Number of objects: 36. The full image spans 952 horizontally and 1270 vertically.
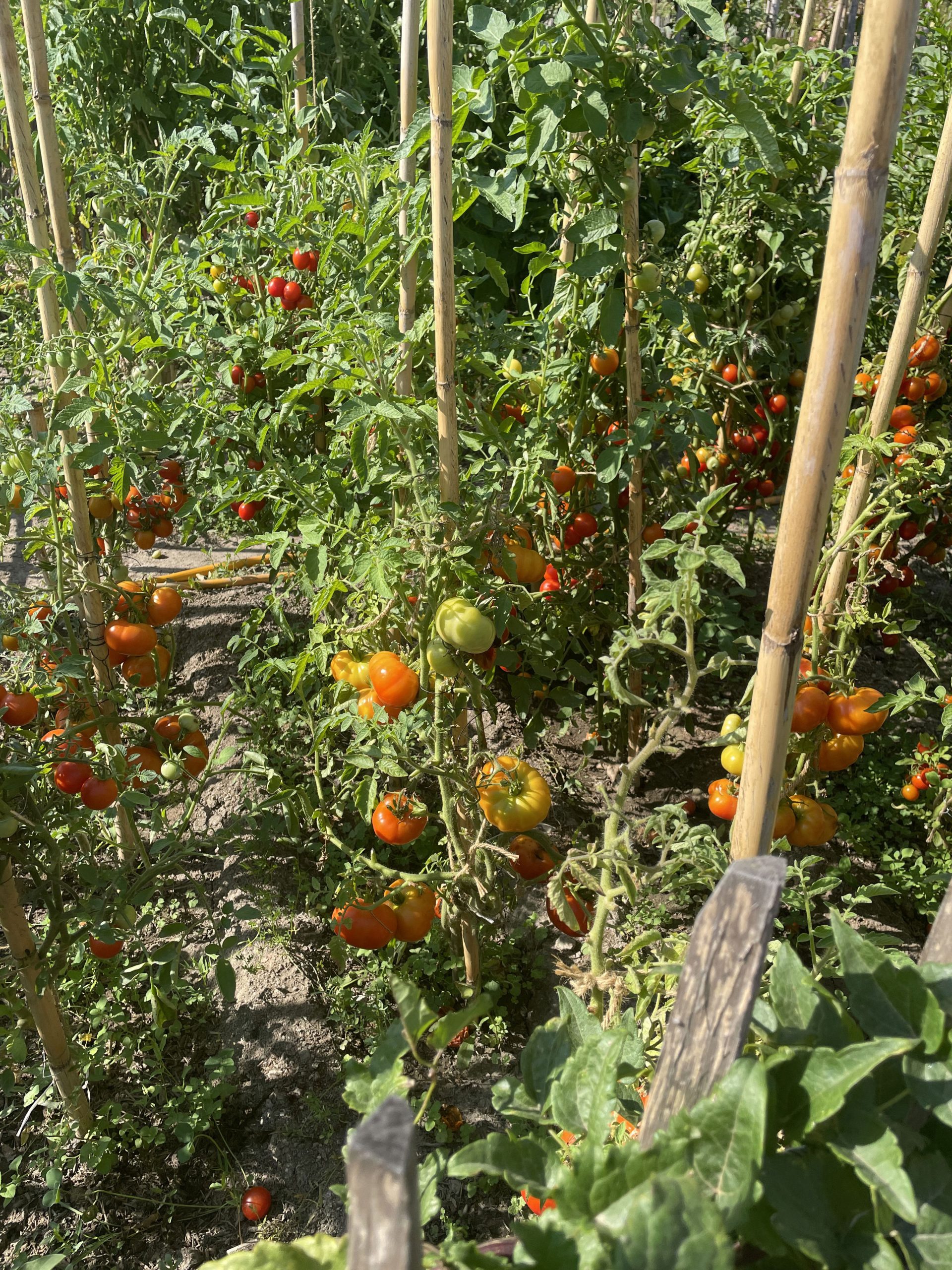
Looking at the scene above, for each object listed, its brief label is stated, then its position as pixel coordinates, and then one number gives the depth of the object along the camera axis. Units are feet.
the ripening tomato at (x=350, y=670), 5.18
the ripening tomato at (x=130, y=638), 5.57
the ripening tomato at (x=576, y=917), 4.89
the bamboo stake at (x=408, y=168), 4.36
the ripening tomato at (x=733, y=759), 4.54
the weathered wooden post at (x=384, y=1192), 1.54
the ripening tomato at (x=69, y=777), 4.74
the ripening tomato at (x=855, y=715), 4.89
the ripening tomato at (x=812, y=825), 5.22
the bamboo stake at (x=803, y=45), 6.64
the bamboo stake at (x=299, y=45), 6.44
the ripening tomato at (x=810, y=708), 4.89
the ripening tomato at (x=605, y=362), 6.00
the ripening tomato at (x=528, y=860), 5.39
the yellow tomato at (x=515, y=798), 4.99
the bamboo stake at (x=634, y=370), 5.29
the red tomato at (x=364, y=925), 5.00
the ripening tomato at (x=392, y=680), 4.72
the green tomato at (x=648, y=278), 5.33
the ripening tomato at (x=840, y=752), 5.28
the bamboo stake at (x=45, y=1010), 4.56
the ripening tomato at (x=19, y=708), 4.72
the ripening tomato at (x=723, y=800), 4.93
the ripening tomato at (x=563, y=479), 6.22
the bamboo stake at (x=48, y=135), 4.26
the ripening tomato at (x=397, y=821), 5.08
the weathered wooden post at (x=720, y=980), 2.10
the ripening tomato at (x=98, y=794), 4.71
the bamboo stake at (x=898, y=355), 4.86
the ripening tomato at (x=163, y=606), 5.97
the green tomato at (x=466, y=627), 4.44
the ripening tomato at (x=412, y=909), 5.16
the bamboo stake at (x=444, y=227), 3.67
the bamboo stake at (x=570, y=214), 4.92
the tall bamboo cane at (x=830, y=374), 2.40
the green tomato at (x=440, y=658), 4.70
